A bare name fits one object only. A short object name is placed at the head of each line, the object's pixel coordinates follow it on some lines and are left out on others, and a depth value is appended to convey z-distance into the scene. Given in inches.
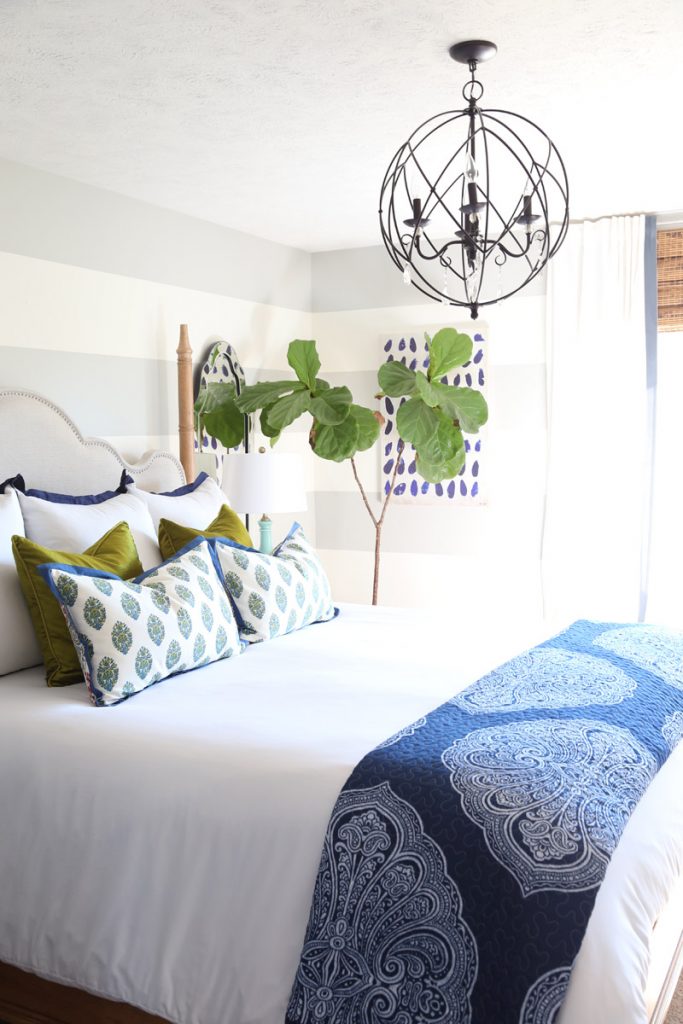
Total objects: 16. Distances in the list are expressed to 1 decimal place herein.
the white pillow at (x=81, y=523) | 119.6
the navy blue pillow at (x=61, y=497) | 126.8
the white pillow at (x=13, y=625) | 107.1
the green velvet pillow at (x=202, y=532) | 130.0
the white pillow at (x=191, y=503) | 139.9
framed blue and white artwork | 205.6
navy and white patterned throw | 65.7
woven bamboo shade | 184.5
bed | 73.2
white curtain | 188.2
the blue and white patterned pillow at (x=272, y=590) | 120.9
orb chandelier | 100.6
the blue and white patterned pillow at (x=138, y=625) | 96.0
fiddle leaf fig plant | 180.1
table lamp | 164.4
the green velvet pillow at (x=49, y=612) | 103.7
